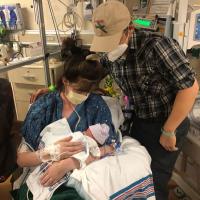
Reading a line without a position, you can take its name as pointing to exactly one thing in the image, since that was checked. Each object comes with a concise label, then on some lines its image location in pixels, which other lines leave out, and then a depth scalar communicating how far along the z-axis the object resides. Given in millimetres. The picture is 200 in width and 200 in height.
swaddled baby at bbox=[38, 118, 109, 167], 1190
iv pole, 1584
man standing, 1143
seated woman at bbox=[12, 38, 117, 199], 1314
